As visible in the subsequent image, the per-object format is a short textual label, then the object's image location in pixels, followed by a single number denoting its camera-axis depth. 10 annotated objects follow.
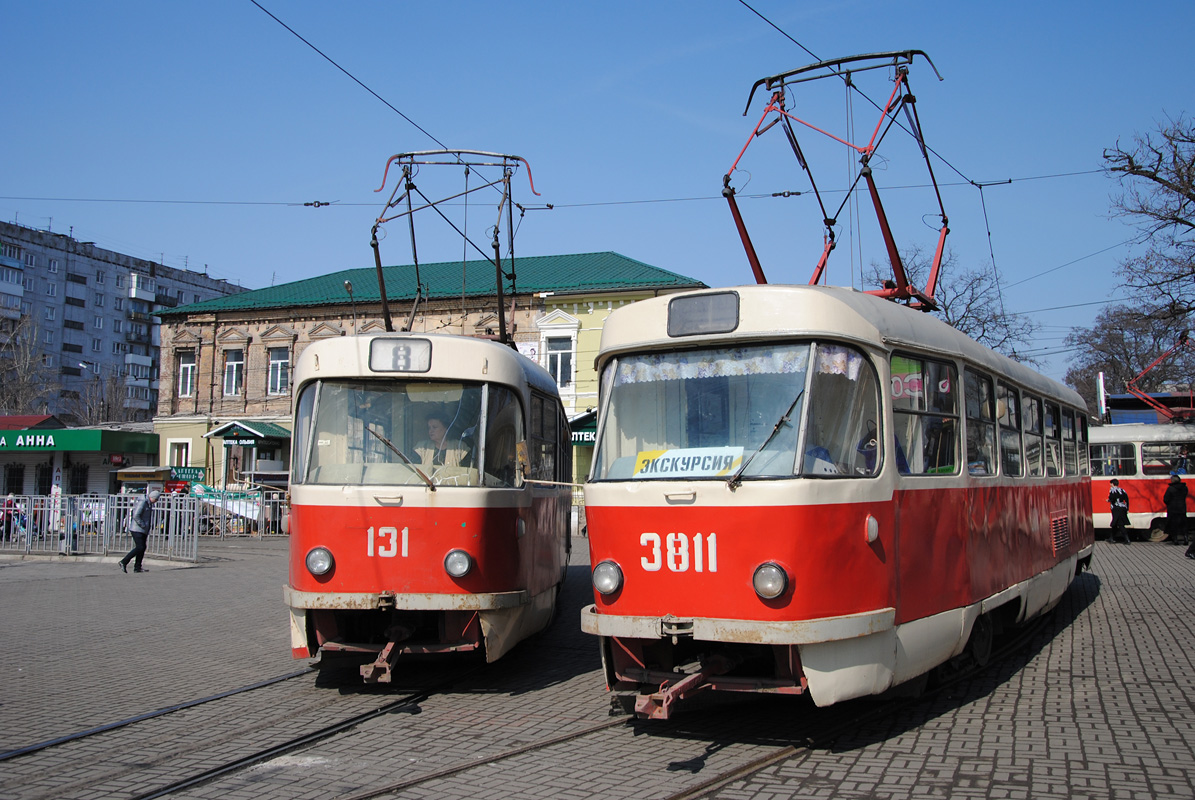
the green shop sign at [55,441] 34.91
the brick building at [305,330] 35.97
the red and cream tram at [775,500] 5.81
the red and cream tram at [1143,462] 23.78
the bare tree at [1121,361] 44.06
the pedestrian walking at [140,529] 19.30
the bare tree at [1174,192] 21.06
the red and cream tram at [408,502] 7.66
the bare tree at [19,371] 58.84
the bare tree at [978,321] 33.66
